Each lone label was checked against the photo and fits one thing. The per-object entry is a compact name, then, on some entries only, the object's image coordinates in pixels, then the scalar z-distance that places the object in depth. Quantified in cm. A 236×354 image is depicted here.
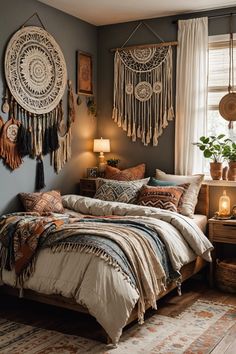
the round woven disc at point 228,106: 501
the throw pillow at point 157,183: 505
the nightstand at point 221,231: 462
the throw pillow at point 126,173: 533
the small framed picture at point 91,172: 570
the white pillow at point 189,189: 482
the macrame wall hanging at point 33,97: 459
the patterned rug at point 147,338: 325
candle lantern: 482
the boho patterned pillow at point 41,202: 459
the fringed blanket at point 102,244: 346
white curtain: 518
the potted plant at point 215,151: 499
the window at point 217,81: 511
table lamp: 566
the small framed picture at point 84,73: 555
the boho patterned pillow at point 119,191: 495
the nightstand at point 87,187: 552
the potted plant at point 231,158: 492
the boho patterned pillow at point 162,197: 471
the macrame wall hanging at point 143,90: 545
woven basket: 454
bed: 324
